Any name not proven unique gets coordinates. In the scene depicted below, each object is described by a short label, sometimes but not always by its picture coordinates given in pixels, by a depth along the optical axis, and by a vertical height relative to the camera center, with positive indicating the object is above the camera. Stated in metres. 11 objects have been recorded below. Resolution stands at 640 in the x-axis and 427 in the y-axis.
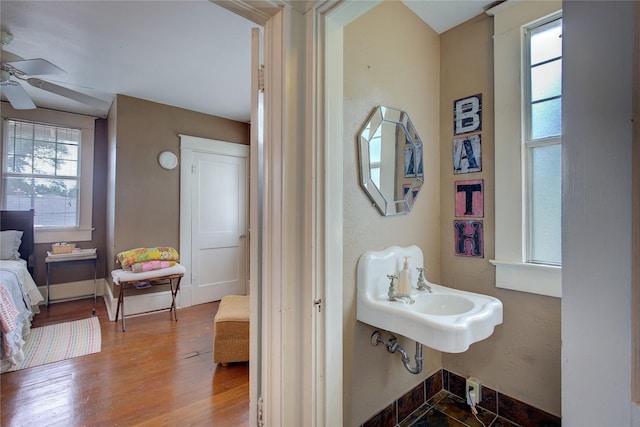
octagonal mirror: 1.41 +0.31
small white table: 3.38 -0.48
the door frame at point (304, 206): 1.08 +0.04
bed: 2.13 -0.59
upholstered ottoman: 2.13 -0.88
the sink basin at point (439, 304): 1.44 -0.43
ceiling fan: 2.03 +1.05
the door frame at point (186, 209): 3.56 +0.11
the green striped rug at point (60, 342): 2.28 -1.09
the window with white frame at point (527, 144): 1.48 +0.39
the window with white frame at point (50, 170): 3.43 +0.59
